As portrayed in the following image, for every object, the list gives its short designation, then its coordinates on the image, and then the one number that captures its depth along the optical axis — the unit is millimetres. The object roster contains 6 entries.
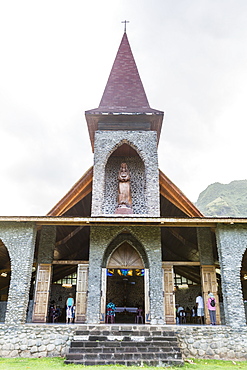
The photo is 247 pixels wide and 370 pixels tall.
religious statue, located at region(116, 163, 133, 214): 12609
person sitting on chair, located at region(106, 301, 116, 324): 11477
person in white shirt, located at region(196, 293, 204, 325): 11797
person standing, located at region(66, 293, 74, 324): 11148
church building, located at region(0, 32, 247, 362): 9984
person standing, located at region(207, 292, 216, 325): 10492
